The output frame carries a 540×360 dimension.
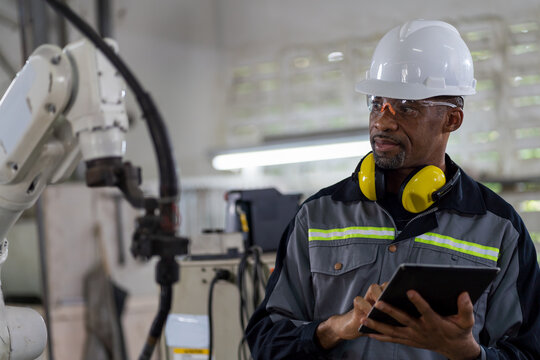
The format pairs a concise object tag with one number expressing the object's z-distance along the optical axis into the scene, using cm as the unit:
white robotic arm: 167
